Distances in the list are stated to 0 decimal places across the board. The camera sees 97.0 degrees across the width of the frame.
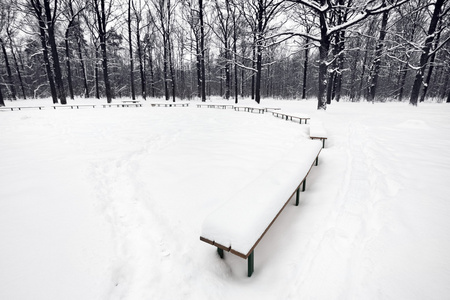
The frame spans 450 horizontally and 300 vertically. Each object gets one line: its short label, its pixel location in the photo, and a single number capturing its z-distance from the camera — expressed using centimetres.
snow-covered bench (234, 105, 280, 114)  1356
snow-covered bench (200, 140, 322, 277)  193
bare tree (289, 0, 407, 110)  904
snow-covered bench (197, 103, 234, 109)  1745
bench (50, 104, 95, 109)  1483
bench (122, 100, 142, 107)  1781
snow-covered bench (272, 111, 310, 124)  893
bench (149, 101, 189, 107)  1854
